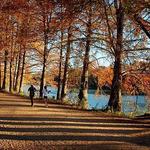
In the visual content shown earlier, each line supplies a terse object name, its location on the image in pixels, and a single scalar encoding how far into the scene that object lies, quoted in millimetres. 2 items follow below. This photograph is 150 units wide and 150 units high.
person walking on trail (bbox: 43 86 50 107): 31944
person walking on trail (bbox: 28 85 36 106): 31991
